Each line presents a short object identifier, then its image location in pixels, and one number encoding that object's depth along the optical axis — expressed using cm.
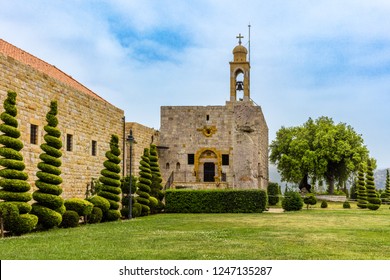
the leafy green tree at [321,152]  5450
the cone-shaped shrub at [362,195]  4094
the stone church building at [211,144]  4056
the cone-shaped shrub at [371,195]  3830
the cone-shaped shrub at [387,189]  5613
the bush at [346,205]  4131
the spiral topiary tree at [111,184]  2441
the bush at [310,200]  3887
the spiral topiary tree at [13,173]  1673
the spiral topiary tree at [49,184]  1845
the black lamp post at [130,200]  2459
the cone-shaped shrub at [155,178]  3186
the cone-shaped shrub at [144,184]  2952
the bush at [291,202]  3578
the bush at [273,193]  4584
